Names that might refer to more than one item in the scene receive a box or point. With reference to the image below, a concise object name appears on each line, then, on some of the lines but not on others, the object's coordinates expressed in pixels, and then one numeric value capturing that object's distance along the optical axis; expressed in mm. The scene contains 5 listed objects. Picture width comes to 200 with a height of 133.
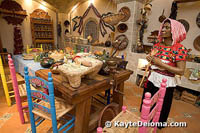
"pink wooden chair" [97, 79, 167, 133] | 746
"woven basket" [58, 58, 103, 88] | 1124
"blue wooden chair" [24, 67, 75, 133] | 1149
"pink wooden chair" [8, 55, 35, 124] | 1718
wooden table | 1153
